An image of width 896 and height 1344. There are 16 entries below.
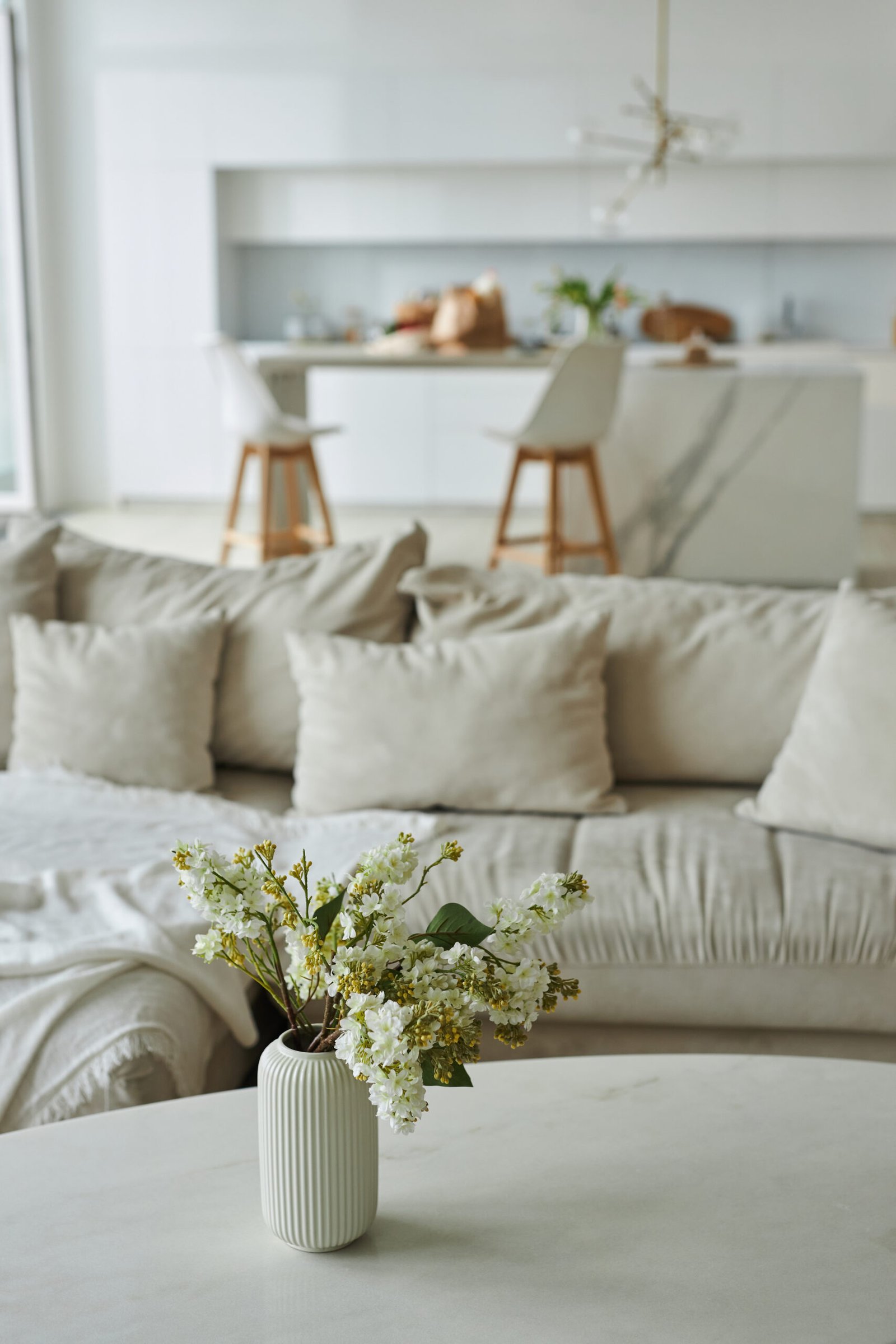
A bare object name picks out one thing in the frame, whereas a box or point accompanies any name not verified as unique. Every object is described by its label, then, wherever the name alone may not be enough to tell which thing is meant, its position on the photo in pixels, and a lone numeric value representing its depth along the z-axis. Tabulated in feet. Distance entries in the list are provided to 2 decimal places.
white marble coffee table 3.49
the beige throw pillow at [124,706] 8.07
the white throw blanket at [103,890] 5.71
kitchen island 17.65
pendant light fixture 21.33
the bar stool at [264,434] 17.16
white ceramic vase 3.52
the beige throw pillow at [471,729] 7.66
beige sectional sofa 6.54
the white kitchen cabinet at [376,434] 24.98
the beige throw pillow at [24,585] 8.49
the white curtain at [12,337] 23.93
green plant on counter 18.38
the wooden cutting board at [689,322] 25.48
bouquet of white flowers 3.31
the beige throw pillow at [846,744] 7.14
